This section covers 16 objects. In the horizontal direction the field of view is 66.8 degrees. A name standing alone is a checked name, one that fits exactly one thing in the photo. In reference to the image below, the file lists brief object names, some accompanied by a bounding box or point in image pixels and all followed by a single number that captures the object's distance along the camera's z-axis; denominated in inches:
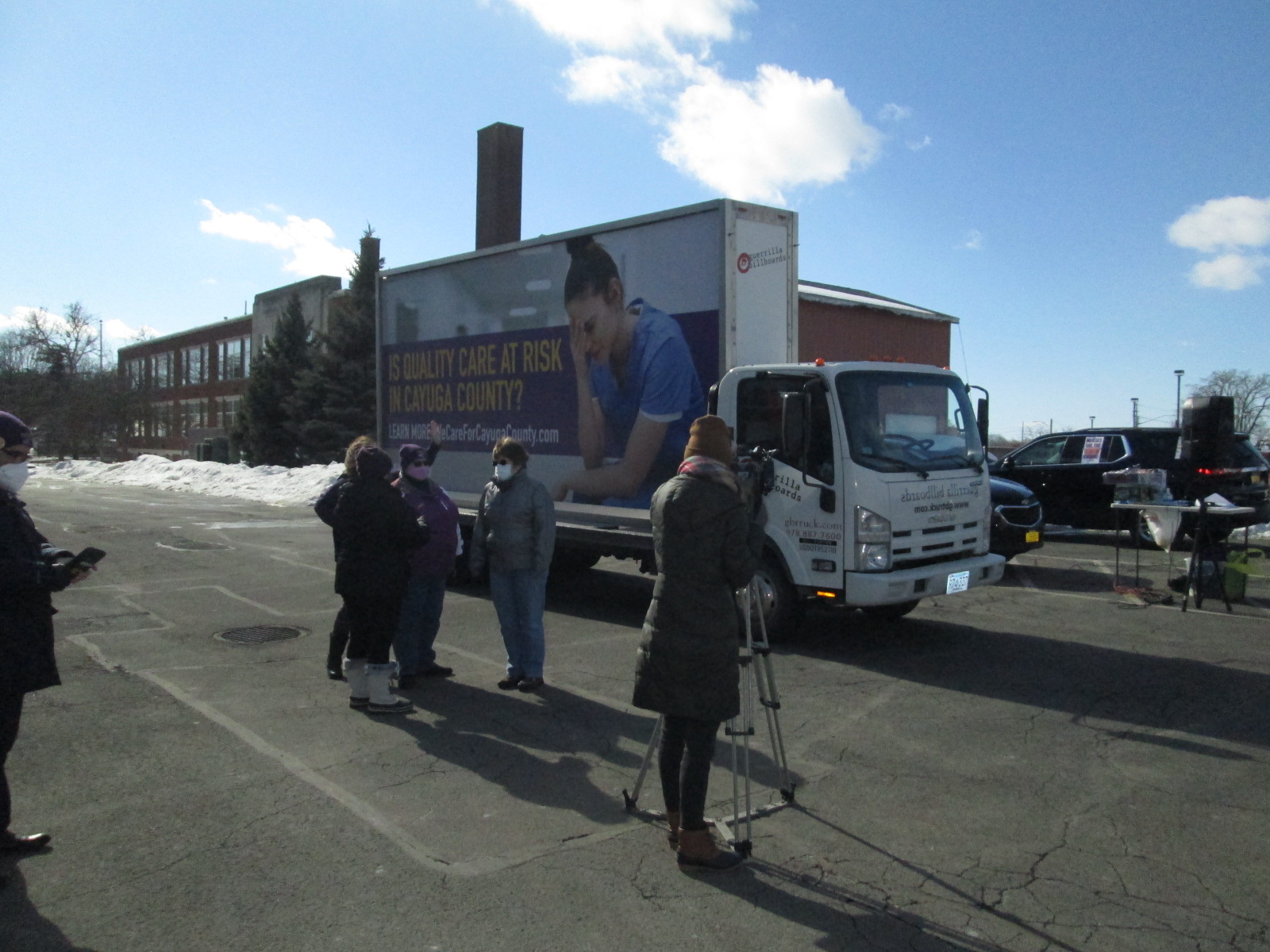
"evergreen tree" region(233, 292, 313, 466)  1453.0
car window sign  618.4
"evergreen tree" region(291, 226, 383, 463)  1223.5
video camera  188.1
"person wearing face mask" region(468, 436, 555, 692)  268.7
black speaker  400.2
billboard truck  305.4
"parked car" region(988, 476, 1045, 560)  454.9
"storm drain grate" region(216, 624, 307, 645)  331.6
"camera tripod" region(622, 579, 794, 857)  163.0
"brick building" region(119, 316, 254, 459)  2171.5
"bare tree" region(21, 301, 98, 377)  1956.2
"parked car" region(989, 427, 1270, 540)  609.0
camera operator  155.6
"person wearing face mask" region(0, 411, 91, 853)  151.3
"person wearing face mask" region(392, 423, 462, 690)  271.3
